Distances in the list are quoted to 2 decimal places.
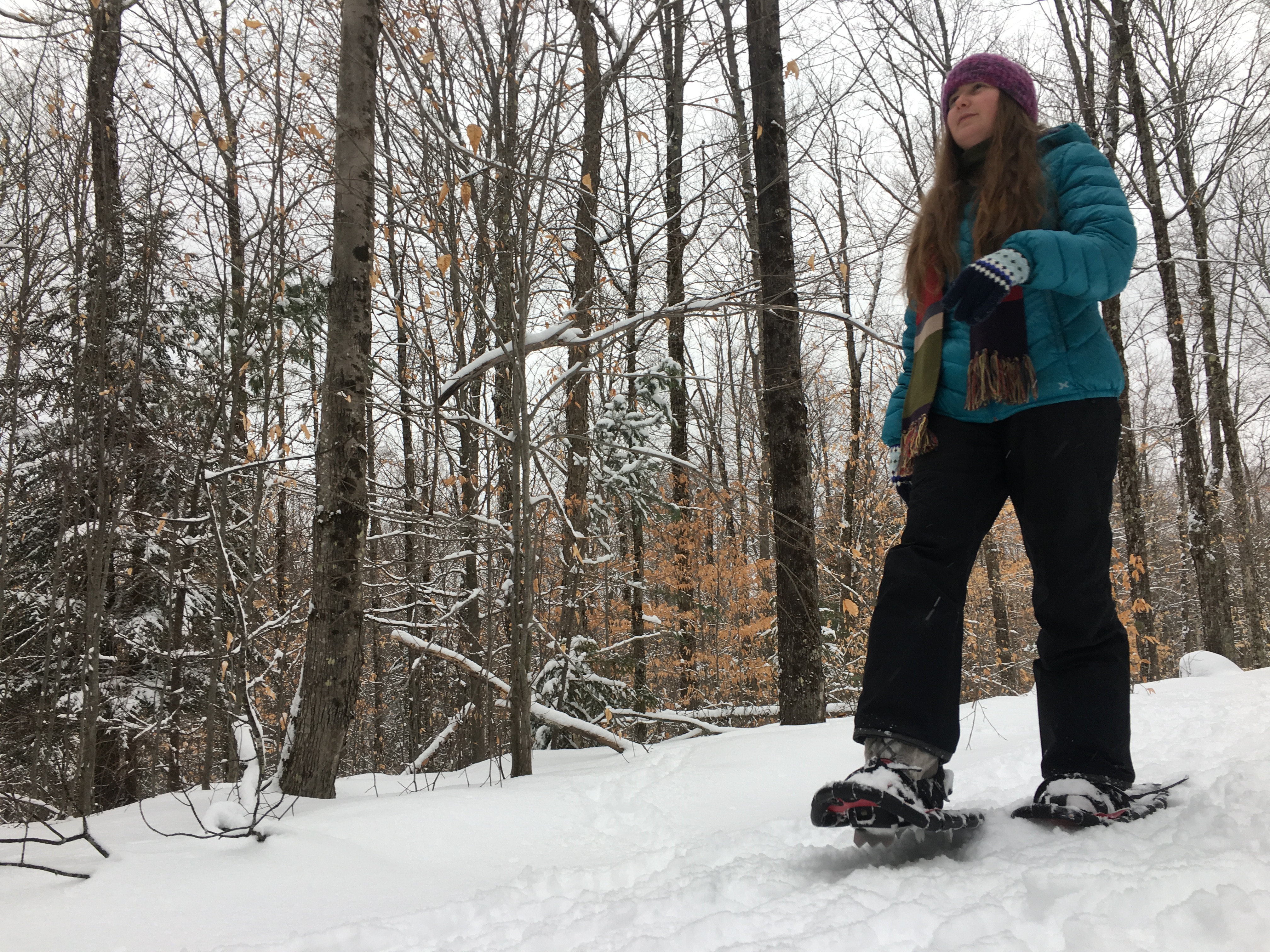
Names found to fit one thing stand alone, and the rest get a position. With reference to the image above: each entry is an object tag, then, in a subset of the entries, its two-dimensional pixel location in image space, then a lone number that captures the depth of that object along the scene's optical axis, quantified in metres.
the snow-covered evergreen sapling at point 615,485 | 5.56
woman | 1.57
